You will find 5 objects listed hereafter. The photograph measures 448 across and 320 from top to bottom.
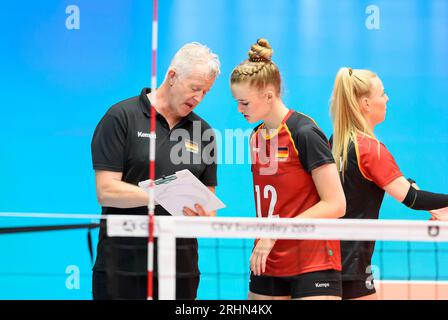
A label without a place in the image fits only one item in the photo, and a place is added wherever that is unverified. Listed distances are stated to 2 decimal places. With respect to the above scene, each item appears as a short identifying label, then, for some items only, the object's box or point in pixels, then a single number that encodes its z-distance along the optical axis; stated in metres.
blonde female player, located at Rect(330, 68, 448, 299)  6.11
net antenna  4.91
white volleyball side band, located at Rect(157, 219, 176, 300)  5.00
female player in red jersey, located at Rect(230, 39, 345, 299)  5.50
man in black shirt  5.89
